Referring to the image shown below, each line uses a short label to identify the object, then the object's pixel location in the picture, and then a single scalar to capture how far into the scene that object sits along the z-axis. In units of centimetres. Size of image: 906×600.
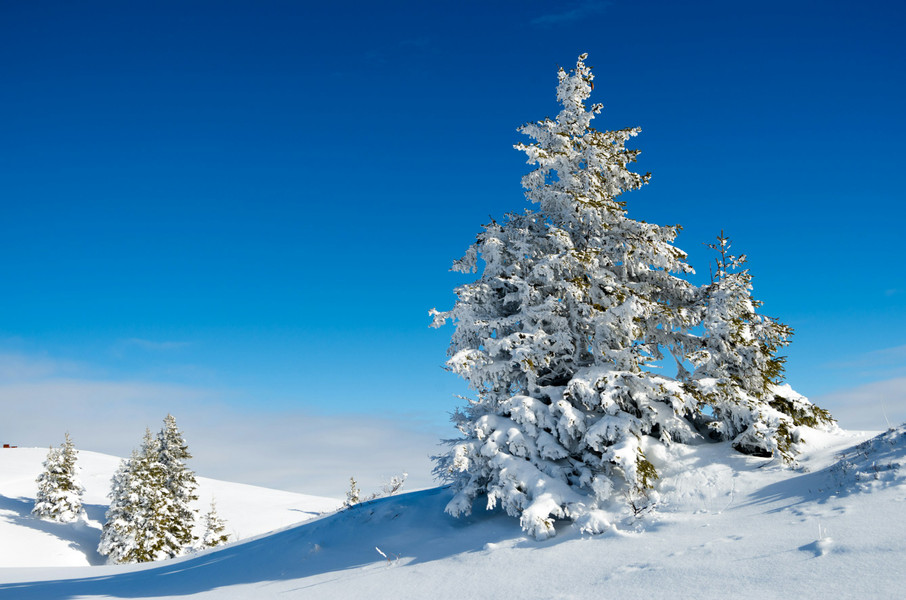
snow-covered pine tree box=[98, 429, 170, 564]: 3562
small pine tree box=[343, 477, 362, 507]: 4358
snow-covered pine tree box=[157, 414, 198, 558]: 3806
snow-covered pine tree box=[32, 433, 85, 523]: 4544
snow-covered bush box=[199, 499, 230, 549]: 4059
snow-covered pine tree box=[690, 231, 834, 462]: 1147
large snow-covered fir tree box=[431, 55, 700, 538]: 1138
